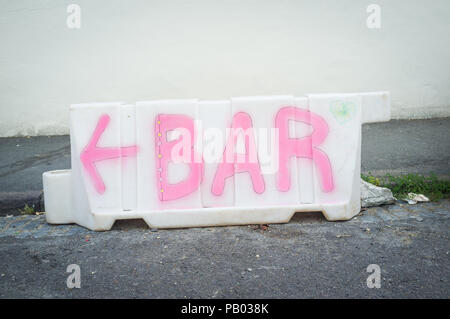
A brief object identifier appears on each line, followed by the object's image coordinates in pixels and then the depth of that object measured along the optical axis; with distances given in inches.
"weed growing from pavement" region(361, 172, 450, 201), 146.9
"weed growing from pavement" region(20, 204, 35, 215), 149.5
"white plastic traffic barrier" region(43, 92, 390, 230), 124.6
